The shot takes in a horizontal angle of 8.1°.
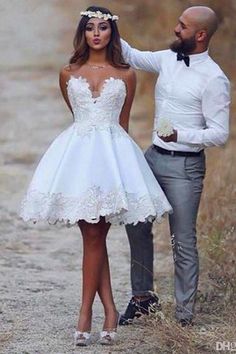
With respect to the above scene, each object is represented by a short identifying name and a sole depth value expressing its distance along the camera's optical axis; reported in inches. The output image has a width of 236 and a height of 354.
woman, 333.3
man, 349.8
